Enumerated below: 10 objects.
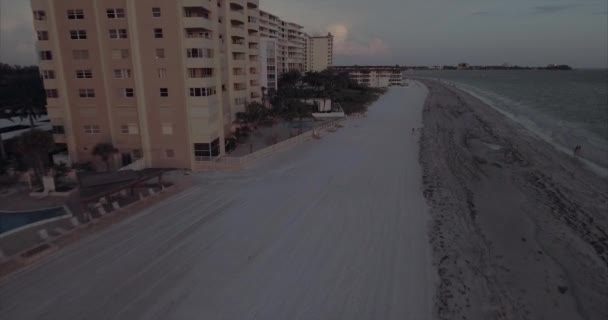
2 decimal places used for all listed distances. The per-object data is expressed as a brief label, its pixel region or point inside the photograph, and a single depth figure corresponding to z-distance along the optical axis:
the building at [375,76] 128.62
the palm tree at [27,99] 35.53
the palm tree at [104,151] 23.22
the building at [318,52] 142.79
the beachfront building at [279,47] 64.50
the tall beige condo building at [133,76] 23.31
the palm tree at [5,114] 38.31
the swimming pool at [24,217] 15.95
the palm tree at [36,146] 20.20
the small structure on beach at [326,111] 50.72
